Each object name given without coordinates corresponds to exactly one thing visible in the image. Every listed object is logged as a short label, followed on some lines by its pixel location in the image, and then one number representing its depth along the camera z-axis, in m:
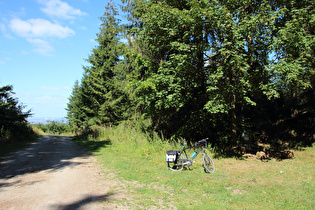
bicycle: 7.52
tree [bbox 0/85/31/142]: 16.45
